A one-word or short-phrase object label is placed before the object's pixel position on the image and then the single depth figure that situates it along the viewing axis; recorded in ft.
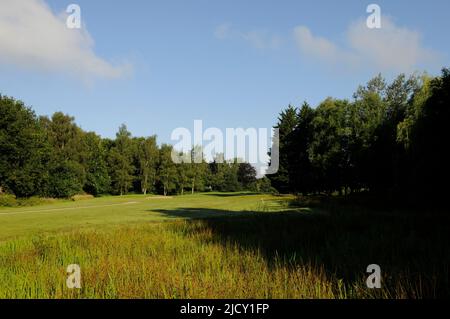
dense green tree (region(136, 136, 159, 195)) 310.45
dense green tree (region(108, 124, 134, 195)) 286.46
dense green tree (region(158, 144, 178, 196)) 315.58
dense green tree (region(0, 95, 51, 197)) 173.78
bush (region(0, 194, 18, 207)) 140.87
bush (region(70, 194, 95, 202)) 214.32
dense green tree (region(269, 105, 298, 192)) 203.31
